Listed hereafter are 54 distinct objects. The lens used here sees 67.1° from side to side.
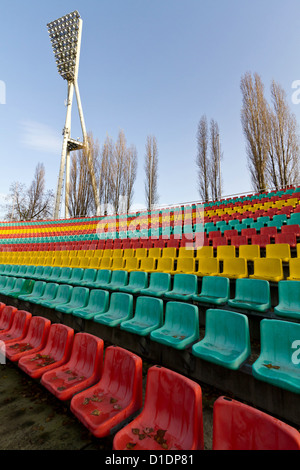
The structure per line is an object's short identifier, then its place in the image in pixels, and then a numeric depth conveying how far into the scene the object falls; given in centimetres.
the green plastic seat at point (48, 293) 447
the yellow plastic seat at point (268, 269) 343
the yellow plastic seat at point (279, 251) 402
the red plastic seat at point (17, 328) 315
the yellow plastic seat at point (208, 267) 414
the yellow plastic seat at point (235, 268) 386
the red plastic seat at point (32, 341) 268
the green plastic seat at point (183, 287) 352
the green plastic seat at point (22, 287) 515
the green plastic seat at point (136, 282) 417
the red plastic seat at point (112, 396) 155
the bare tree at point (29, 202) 3111
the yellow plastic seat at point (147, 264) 512
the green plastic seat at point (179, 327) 236
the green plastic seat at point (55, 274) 565
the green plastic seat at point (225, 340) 200
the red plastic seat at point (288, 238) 456
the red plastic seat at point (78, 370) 194
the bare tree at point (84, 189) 2383
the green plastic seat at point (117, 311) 309
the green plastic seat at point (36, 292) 467
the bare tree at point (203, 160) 2042
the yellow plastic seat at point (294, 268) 334
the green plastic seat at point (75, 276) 521
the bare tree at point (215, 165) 1986
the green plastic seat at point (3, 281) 609
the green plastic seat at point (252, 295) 275
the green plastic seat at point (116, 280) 438
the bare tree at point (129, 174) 2350
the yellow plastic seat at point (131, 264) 536
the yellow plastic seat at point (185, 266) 449
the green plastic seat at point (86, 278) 497
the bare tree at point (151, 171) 2328
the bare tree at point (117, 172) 2334
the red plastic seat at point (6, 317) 352
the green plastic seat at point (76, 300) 382
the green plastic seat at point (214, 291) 312
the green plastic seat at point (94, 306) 342
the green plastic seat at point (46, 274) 588
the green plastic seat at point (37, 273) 617
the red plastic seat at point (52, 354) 232
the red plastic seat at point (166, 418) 131
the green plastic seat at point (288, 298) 257
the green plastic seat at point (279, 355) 169
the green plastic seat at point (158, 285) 375
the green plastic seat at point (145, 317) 274
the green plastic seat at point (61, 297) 412
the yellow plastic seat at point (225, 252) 462
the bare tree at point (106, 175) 2352
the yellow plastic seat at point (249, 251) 432
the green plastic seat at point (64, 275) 540
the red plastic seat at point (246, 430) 100
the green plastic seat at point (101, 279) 472
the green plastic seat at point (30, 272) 647
